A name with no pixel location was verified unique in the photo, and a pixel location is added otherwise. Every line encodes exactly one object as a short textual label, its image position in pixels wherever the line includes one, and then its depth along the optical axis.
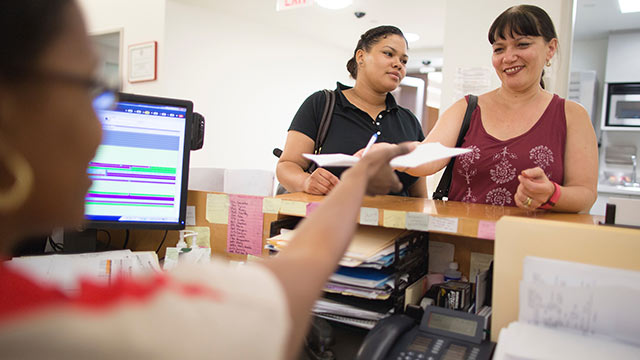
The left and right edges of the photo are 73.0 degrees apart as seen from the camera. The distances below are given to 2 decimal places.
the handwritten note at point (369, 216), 0.95
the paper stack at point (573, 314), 0.64
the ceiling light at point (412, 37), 5.87
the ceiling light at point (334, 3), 4.22
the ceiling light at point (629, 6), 4.14
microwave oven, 4.89
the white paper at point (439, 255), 1.10
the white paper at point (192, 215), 1.33
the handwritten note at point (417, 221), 0.90
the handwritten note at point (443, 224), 0.87
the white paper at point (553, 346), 0.63
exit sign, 3.63
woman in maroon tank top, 1.22
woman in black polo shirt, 1.73
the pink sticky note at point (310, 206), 1.03
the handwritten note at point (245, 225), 1.22
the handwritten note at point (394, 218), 0.92
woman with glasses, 0.32
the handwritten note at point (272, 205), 1.08
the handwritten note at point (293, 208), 1.04
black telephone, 0.77
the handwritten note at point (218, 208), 1.28
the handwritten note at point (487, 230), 0.83
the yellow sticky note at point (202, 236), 1.31
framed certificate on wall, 4.48
